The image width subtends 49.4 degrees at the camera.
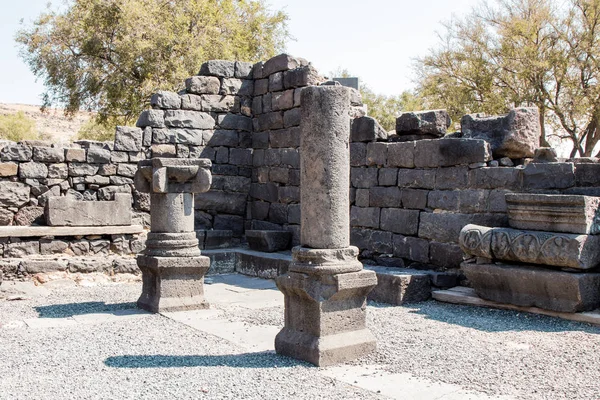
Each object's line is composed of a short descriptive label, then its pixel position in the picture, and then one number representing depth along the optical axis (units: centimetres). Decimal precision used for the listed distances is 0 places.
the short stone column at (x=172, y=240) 753
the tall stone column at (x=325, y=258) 527
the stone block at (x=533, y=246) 658
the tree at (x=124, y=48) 1977
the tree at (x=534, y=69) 2267
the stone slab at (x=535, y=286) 659
